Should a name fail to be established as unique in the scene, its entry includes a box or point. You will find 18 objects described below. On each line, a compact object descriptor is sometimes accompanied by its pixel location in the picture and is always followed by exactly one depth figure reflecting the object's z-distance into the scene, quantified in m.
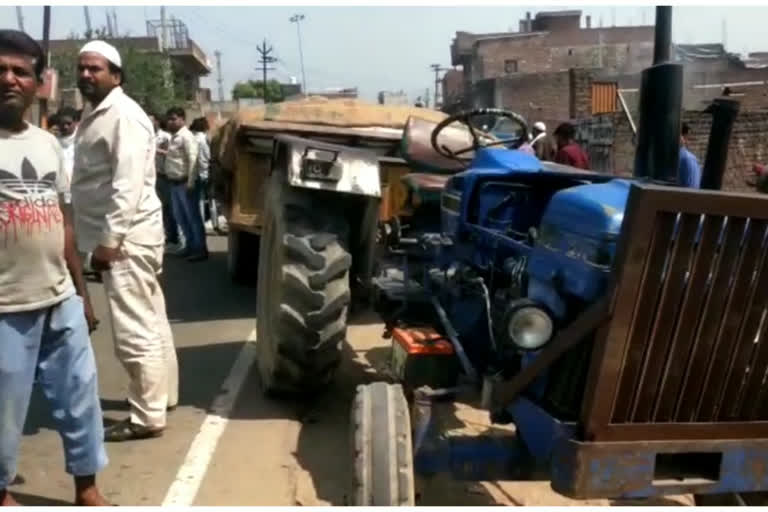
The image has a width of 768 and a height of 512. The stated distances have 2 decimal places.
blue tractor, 2.87
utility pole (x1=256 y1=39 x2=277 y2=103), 61.87
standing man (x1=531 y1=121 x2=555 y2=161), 11.26
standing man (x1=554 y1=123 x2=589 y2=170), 10.10
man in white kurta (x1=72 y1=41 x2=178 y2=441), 4.68
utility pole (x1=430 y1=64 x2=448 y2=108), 75.74
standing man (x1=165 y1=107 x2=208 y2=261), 11.23
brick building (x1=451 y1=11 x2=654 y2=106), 49.62
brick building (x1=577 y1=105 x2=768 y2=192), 14.95
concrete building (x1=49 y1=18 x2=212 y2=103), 50.84
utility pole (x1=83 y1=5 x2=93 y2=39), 40.49
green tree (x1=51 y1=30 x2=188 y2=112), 36.62
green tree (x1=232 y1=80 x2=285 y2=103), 69.31
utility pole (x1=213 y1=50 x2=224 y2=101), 77.36
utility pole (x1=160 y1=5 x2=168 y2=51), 50.93
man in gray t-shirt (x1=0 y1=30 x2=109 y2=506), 3.70
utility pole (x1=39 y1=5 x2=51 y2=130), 11.23
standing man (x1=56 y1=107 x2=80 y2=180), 10.38
